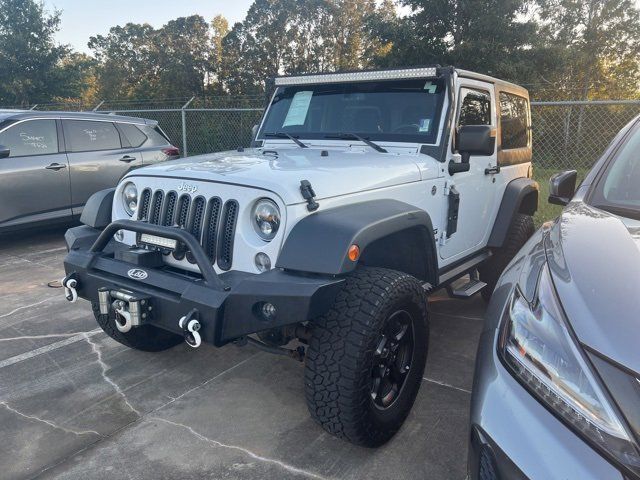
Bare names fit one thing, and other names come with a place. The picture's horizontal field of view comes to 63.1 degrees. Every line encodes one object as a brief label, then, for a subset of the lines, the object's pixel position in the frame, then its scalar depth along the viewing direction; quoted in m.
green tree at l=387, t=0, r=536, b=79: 21.08
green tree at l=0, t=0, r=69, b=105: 23.41
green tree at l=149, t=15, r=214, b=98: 37.59
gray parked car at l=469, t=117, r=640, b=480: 1.26
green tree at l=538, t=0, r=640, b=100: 22.67
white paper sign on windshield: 3.96
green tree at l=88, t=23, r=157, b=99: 43.53
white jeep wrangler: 2.31
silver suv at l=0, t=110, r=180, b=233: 6.18
